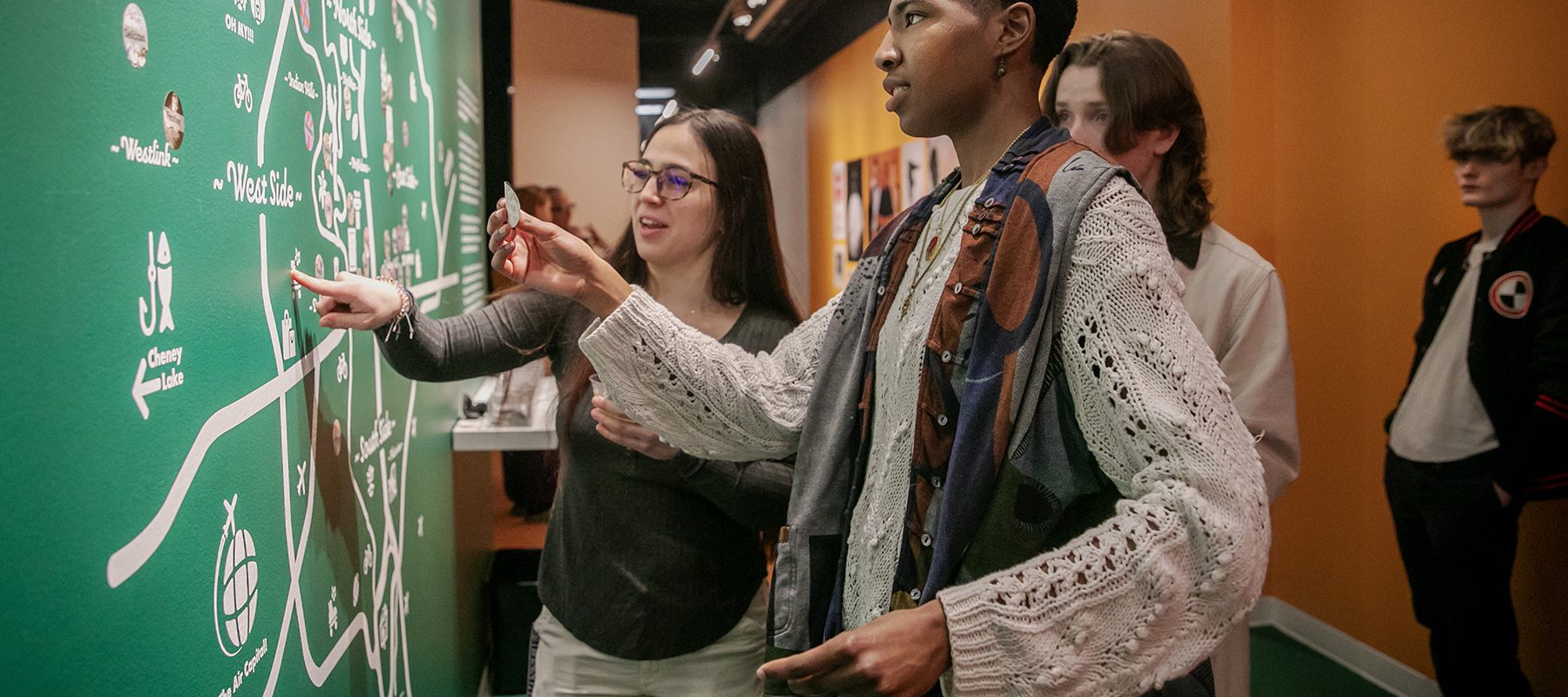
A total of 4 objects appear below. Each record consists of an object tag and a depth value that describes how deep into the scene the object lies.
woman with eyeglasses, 1.69
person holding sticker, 0.93
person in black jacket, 2.10
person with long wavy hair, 1.85
